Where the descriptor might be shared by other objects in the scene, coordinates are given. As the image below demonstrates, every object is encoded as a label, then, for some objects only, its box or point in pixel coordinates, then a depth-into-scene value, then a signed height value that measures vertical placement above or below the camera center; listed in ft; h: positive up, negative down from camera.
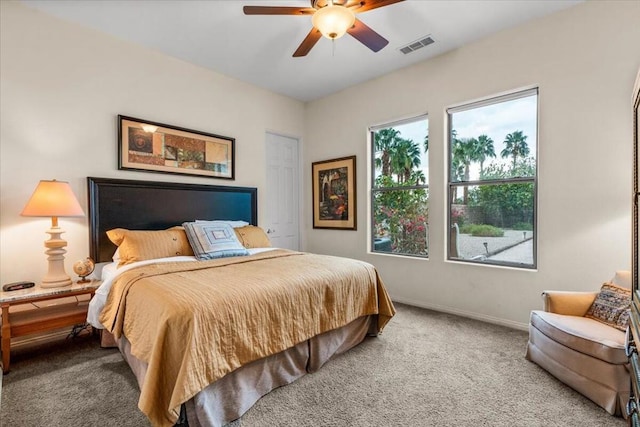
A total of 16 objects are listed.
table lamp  7.86 -0.02
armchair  5.66 -2.87
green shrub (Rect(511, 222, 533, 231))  9.75 -0.53
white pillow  11.60 -0.51
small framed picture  14.23 +0.82
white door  14.93 +0.95
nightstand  7.09 -2.68
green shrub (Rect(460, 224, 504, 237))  10.44 -0.72
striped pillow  9.43 -0.97
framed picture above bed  10.41 +2.29
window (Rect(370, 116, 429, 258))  12.30 +0.93
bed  5.08 -2.04
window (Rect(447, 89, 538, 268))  9.78 +1.01
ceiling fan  6.52 +4.42
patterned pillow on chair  6.54 -2.16
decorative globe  8.61 -1.64
